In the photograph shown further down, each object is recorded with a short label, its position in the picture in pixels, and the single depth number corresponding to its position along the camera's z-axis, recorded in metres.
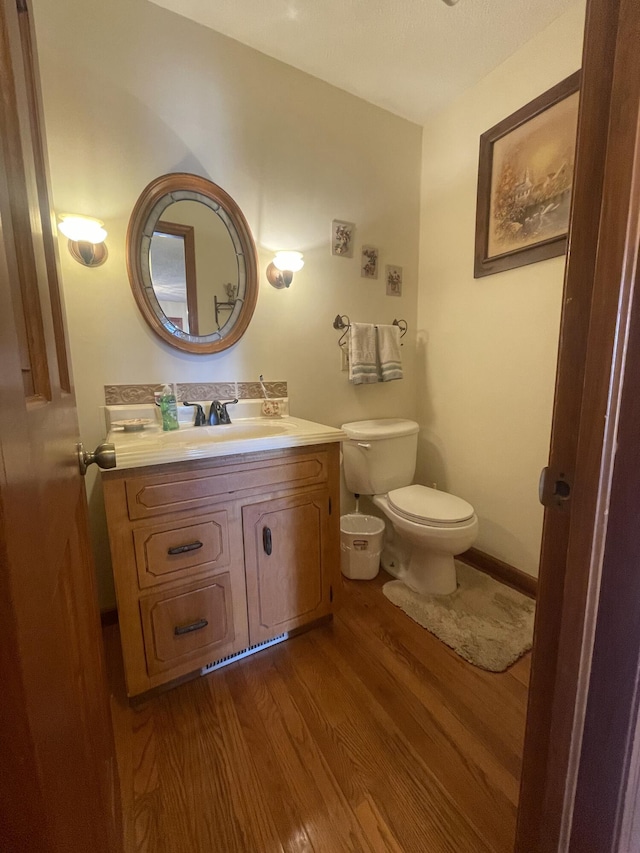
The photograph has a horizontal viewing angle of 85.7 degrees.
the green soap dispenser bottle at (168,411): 1.45
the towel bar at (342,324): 1.91
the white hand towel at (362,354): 1.85
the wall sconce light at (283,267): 1.67
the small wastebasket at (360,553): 1.82
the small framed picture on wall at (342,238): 1.84
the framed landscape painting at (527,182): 1.43
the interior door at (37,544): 0.22
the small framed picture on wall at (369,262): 1.96
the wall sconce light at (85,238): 1.24
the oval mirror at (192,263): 1.43
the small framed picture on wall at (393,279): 2.05
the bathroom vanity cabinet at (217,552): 1.06
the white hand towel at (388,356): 1.92
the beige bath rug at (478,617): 1.37
